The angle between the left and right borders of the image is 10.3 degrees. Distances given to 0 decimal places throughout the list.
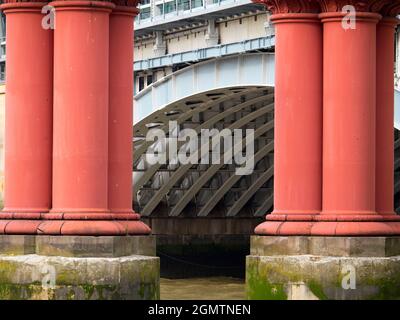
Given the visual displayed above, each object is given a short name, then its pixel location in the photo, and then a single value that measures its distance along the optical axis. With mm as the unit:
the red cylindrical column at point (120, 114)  29344
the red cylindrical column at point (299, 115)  30422
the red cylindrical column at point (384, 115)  30844
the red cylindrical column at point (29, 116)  29500
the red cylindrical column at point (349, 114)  30109
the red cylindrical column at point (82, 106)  28969
